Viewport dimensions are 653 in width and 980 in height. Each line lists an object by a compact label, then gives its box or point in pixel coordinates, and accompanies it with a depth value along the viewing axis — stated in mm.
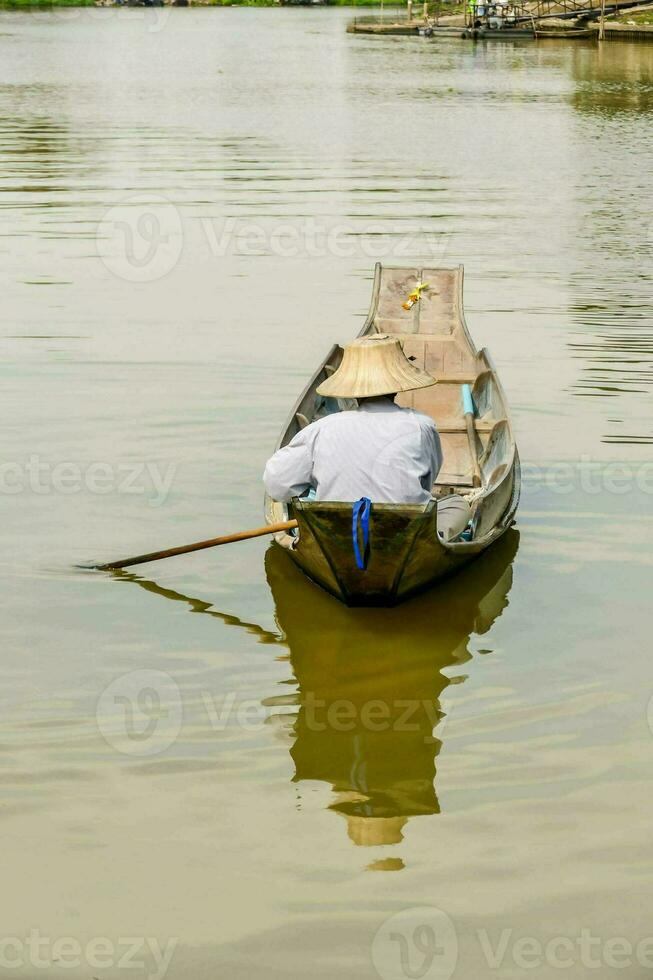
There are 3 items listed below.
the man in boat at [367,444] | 11945
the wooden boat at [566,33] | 109375
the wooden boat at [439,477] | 11516
